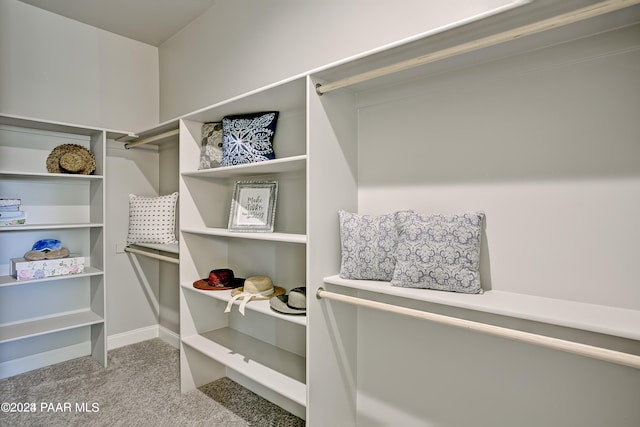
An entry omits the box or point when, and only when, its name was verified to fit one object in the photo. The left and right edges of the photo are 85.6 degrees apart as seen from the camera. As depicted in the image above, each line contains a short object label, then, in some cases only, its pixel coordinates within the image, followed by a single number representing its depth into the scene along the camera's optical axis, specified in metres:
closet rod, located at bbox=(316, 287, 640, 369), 0.89
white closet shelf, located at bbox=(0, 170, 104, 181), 2.30
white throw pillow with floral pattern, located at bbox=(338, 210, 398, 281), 1.45
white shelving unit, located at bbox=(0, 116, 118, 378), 2.53
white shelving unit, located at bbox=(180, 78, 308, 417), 1.83
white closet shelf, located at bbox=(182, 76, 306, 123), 1.63
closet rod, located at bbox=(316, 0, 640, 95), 0.91
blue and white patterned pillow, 1.99
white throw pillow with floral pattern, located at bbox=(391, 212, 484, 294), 1.26
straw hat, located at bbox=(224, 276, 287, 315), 1.90
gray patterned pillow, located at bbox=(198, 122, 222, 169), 2.29
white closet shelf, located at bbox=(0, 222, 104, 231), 2.32
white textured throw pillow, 2.77
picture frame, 2.03
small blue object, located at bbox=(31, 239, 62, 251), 2.58
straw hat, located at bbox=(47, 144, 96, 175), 2.55
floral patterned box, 2.41
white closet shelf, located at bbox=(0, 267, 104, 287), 2.34
